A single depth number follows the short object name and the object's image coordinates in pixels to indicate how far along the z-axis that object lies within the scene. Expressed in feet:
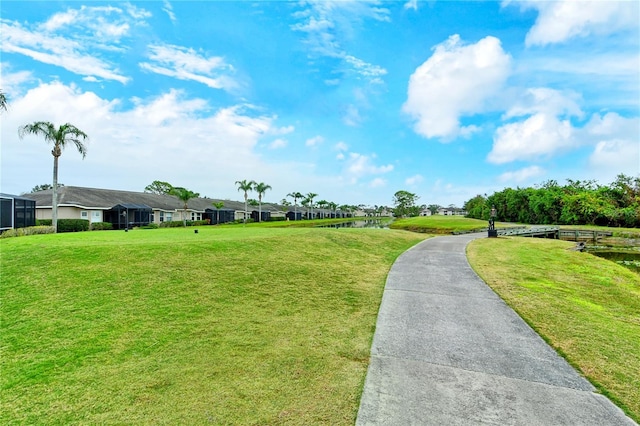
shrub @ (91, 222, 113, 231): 96.61
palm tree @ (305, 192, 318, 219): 293.64
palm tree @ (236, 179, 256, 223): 179.32
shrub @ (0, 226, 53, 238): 57.67
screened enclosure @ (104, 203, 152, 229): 108.88
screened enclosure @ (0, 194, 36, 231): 63.83
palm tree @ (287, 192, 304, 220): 274.93
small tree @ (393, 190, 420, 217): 375.25
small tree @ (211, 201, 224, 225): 174.34
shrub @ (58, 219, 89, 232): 83.87
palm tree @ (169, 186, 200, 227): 141.59
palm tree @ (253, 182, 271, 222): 185.70
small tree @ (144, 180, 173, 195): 241.96
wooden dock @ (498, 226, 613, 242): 122.05
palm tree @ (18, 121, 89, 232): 70.77
